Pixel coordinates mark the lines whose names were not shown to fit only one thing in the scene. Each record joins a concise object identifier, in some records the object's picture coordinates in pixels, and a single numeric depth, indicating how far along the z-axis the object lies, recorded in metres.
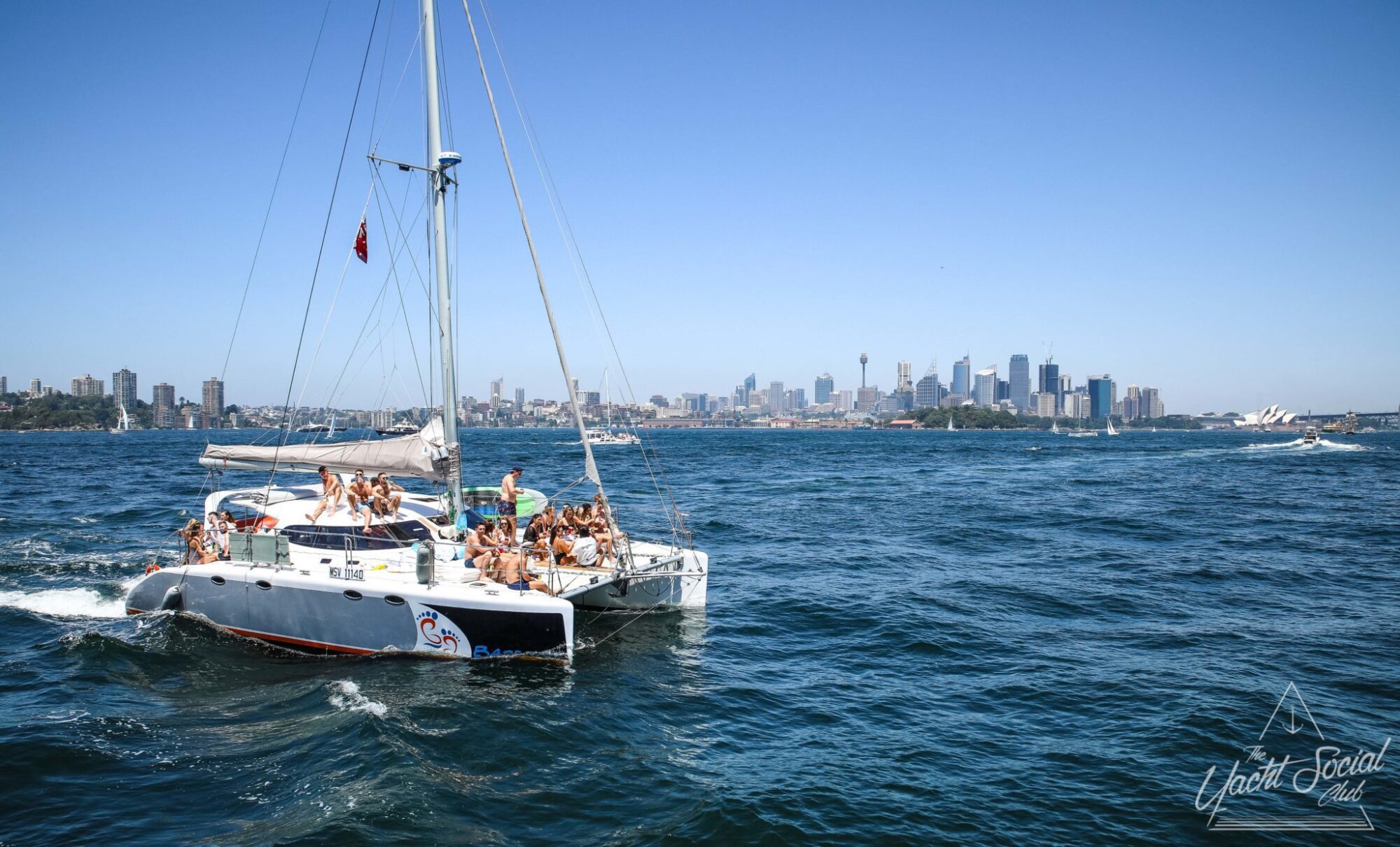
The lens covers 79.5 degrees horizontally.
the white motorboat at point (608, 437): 117.81
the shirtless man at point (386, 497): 15.60
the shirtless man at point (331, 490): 15.76
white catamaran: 12.94
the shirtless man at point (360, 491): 16.03
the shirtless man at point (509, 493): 15.69
